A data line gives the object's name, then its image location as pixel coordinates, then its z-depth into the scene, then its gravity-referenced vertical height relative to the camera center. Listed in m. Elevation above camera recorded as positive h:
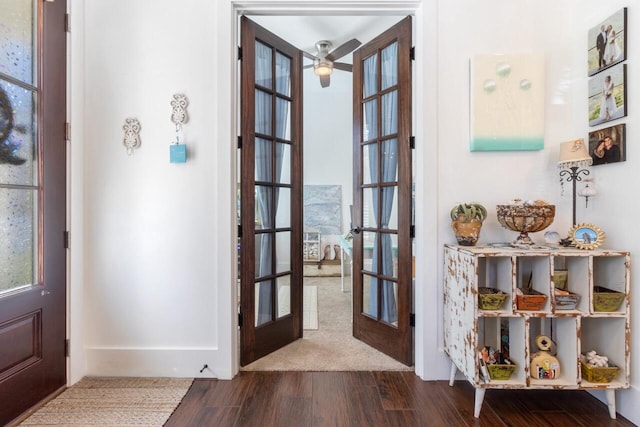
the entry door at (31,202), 1.60 +0.05
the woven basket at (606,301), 1.61 -0.47
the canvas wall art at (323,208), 5.96 +0.08
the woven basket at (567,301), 1.63 -0.47
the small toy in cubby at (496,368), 1.64 -0.83
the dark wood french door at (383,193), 2.18 +0.15
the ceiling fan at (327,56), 3.22 +1.71
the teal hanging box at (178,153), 1.99 +0.38
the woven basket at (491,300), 1.64 -0.47
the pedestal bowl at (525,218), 1.71 -0.03
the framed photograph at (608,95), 1.67 +0.66
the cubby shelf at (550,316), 1.61 -0.55
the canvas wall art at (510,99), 1.95 +0.72
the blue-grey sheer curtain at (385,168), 2.31 +0.34
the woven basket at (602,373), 1.60 -0.84
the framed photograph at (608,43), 1.67 +0.96
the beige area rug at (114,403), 1.62 -1.09
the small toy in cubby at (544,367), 1.65 -0.83
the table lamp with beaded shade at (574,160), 1.75 +0.30
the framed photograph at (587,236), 1.67 -0.14
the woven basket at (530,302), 1.63 -0.48
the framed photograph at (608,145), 1.67 +0.38
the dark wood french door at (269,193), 2.18 +0.14
